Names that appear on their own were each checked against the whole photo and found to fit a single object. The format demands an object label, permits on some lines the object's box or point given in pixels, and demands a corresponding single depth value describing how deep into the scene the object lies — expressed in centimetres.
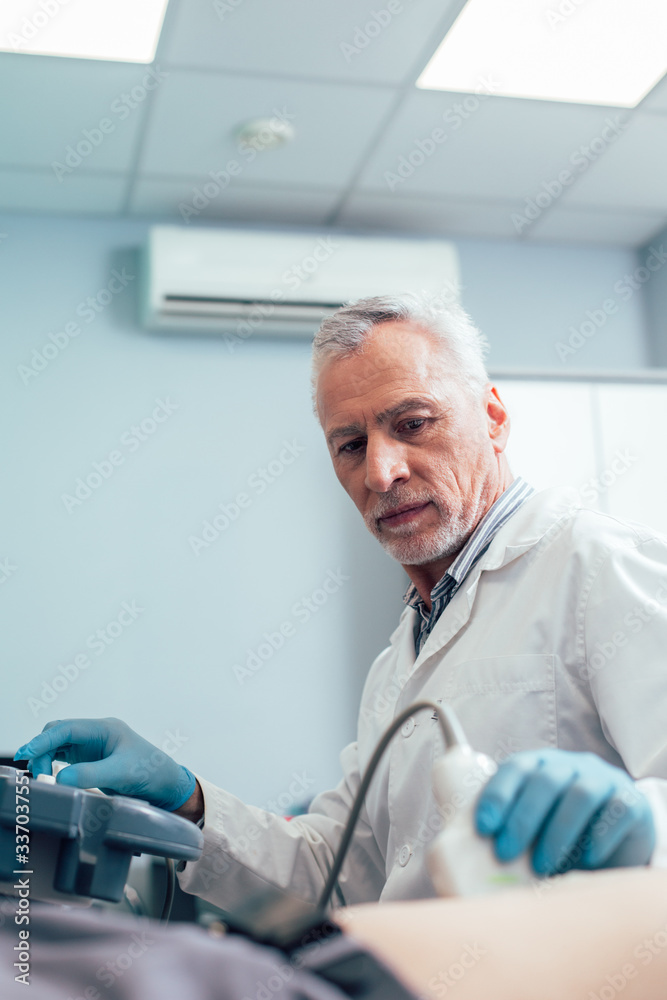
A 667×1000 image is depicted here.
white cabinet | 242
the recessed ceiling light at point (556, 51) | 191
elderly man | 94
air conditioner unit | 257
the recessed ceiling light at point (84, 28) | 183
